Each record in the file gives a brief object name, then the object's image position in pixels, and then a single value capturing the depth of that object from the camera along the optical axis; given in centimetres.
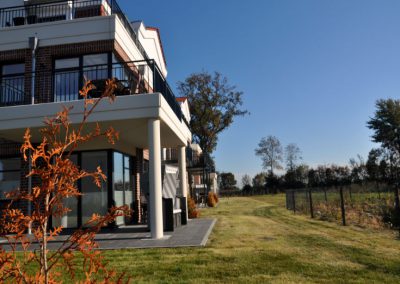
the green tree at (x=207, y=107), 3909
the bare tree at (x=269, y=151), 6700
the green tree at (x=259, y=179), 6762
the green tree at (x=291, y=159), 6710
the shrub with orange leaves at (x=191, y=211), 1560
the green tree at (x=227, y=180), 7438
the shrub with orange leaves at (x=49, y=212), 212
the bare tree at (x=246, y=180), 7075
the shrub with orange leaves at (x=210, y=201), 2664
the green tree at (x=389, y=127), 5653
